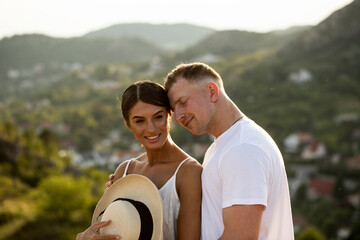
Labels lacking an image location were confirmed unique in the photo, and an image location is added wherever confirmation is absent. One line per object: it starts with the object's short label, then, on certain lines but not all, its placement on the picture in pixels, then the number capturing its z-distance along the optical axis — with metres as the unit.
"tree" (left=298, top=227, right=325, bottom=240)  21.22
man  1.78
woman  2.13
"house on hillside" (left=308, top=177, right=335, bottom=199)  37.91
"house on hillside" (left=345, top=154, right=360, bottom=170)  41.70
